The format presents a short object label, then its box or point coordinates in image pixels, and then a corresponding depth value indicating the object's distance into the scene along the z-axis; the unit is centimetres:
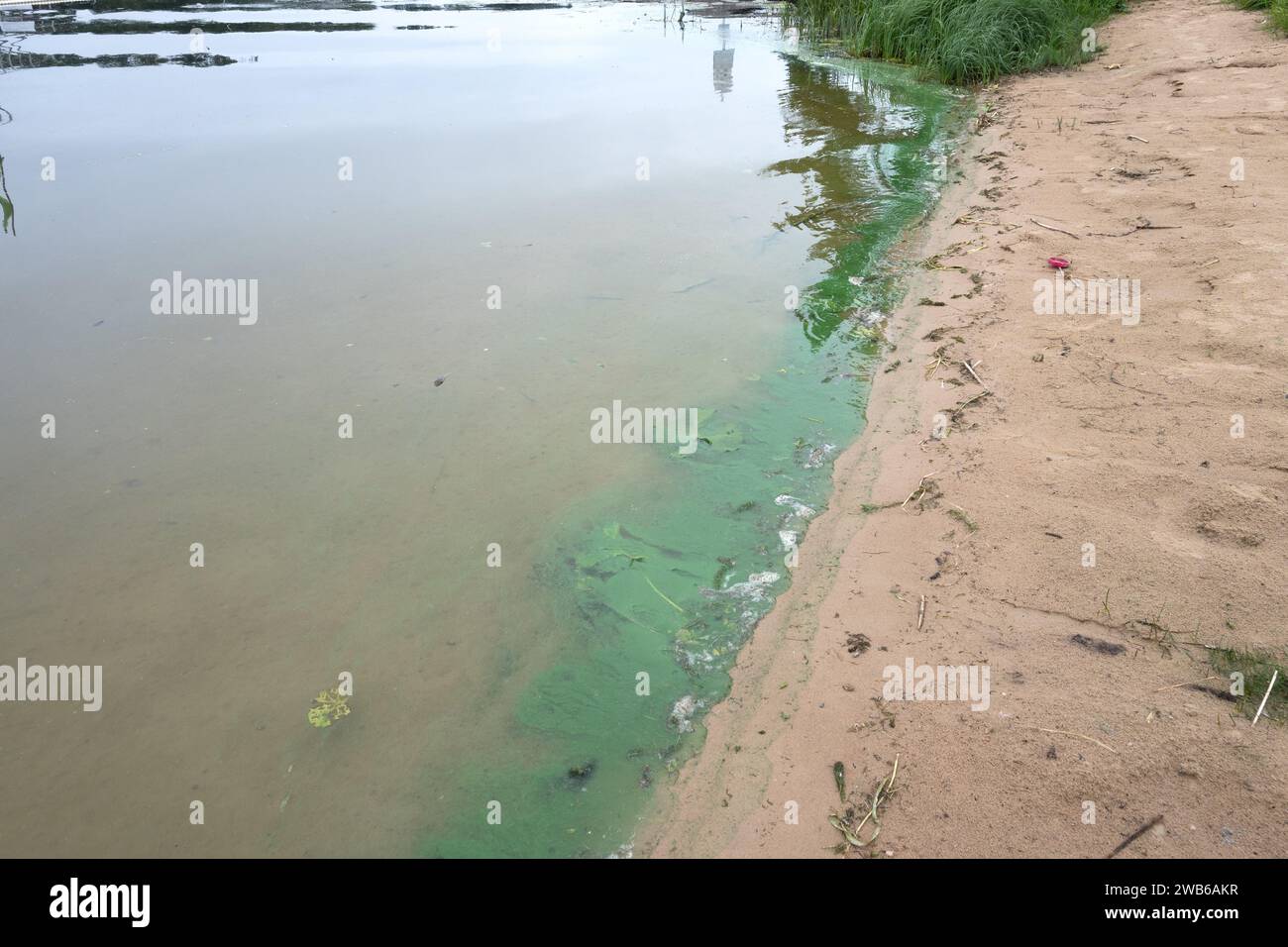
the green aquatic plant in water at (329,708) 238
